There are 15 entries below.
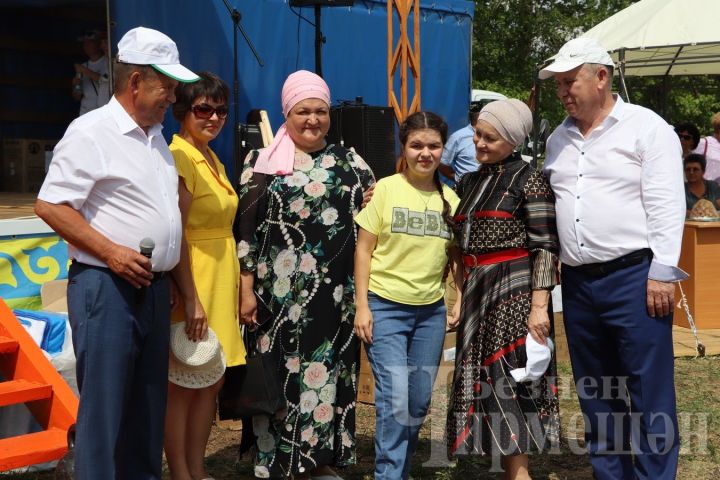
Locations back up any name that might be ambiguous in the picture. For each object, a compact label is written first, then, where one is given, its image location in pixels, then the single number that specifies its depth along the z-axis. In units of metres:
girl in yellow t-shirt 3.63
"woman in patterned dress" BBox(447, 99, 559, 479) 3.55
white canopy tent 8.66
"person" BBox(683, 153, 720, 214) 7.79
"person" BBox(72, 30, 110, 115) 9.10
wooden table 7.25
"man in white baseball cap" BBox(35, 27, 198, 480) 2.91
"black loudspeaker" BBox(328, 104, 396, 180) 7.76
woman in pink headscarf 3.77
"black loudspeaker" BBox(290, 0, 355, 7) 7.79
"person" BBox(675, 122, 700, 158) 9.02
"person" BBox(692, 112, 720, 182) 9.48
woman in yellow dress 3.63
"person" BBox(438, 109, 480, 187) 8.10
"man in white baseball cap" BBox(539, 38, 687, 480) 3.33
